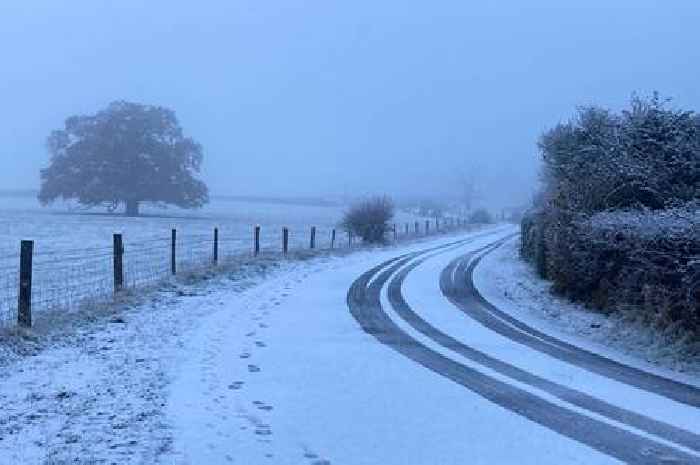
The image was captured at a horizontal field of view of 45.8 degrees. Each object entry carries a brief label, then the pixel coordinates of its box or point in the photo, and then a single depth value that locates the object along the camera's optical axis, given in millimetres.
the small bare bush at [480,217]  92688
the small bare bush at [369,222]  44281
